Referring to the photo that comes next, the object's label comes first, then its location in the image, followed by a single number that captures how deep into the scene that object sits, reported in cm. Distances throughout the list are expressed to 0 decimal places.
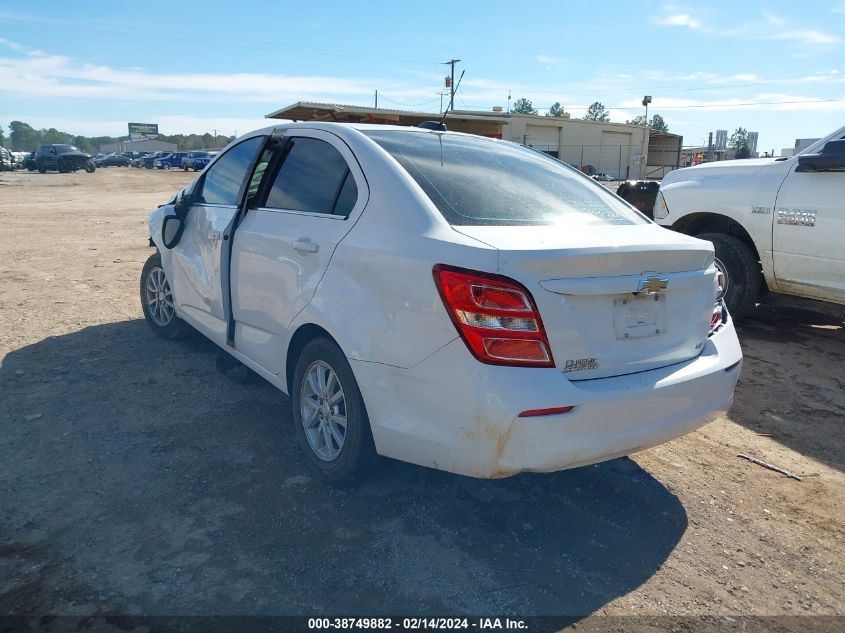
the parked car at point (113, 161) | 6385
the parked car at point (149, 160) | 5891
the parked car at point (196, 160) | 5144
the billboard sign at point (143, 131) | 12366
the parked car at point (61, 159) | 4262
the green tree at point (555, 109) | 11531
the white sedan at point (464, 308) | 253
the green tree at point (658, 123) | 11859
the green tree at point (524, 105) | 11808
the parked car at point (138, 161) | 6150
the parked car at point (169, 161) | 5609
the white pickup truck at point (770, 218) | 547
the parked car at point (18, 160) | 4757
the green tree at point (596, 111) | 13200
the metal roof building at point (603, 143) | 4953
